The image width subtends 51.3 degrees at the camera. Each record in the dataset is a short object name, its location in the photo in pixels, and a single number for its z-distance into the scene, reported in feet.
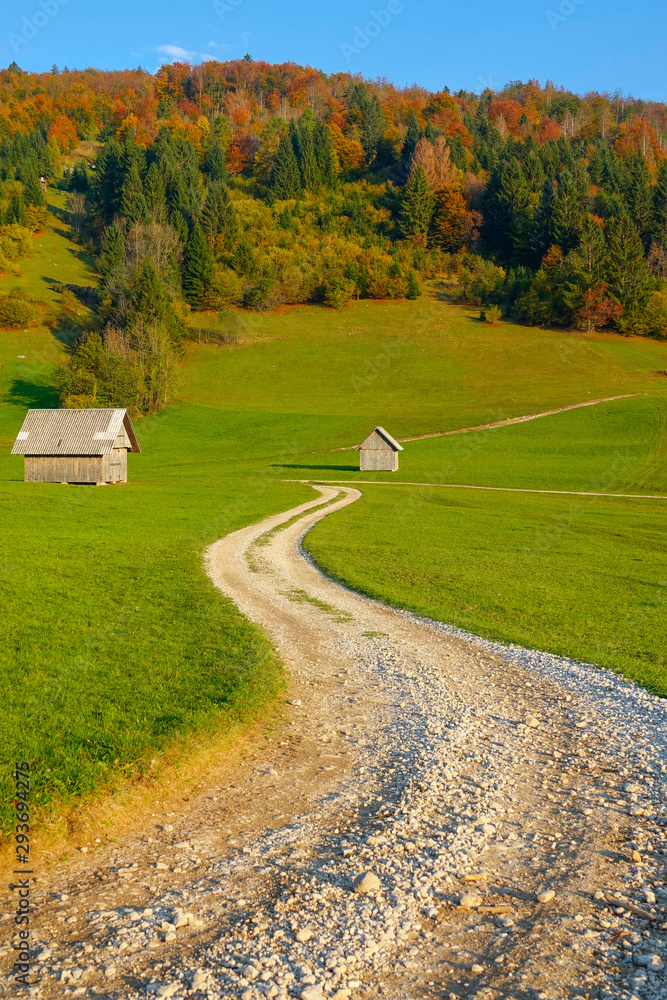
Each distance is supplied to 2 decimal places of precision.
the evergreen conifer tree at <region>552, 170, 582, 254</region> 426.51
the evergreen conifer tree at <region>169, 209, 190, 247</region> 437.58
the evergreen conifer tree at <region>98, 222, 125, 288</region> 380.27
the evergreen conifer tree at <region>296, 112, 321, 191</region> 531.09
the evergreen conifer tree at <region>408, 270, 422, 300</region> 434.30
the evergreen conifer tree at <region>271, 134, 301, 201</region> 521.24
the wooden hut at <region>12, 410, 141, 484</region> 176.96
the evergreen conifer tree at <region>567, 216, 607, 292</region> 378.73
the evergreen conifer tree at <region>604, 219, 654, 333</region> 374.63
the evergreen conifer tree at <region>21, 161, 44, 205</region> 505.66
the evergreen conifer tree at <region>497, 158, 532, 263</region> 462.19
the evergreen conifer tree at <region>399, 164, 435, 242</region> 490.08
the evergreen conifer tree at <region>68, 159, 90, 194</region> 570.46
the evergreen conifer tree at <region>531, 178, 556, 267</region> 435.94
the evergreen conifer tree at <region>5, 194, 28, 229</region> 475.31
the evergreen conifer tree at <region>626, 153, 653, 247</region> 447.83
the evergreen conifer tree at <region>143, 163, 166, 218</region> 479.00
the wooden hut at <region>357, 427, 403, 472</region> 208.23
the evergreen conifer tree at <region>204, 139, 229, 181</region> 534.37
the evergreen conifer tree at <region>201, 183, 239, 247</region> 458.09
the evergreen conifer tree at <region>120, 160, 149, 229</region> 464.24
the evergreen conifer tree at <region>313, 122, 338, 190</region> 541.34
